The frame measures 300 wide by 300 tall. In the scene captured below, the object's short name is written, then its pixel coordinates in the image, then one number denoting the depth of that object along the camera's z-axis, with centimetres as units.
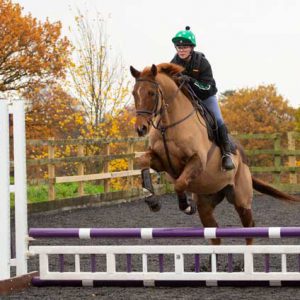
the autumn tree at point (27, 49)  3061
